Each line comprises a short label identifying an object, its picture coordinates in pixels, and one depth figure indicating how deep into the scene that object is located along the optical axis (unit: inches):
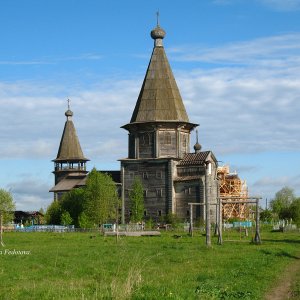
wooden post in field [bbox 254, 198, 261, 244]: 1341.0
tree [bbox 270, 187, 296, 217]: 4451.3
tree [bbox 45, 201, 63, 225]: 2913.4
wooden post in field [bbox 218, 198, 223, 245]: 1314.2
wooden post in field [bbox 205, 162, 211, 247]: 1219.2
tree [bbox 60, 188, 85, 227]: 2758.4
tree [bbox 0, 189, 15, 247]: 3255.4
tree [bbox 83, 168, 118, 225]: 2576.3
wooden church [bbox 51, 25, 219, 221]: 2623.0
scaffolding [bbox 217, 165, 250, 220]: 3132.4
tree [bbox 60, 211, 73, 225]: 2751.0
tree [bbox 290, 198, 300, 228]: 2709.9
